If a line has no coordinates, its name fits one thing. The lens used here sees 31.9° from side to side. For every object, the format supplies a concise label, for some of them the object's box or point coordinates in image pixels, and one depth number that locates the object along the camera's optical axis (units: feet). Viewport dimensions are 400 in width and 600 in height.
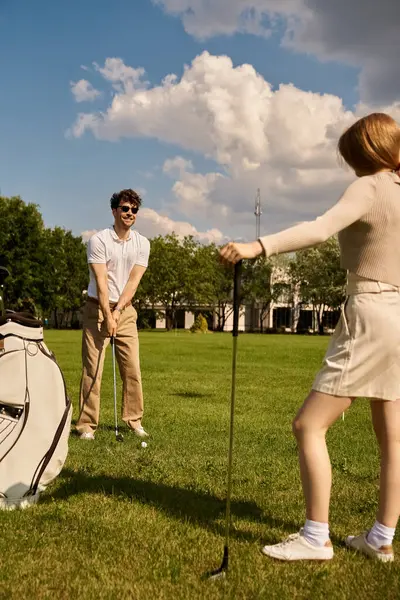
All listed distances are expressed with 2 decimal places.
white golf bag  16.22
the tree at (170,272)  271.69
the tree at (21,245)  210.18
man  26.40
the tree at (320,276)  276.00
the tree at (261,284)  306.82
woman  12.75
